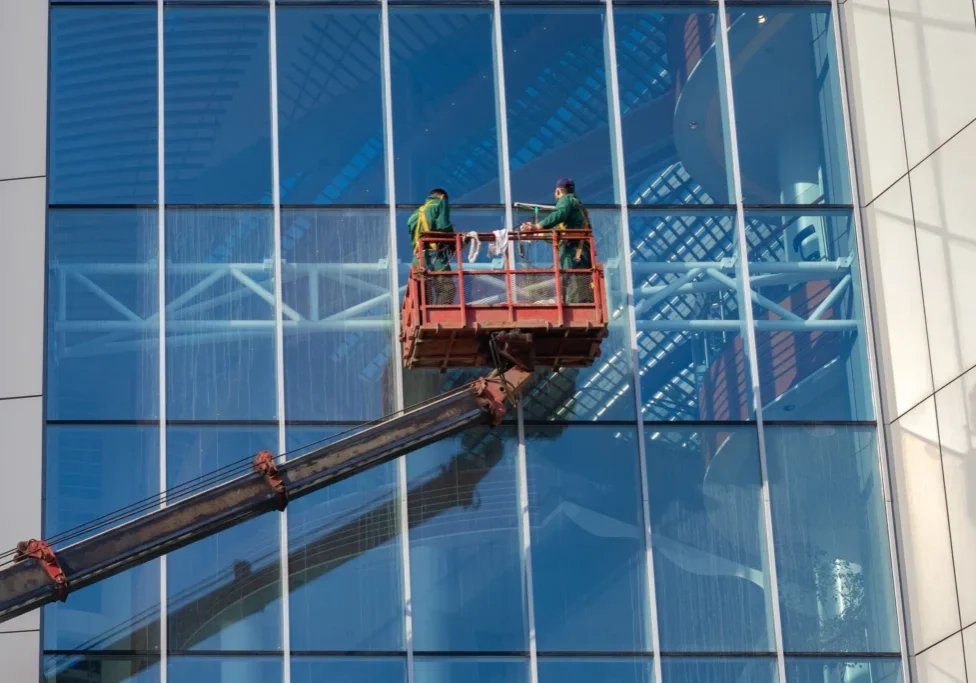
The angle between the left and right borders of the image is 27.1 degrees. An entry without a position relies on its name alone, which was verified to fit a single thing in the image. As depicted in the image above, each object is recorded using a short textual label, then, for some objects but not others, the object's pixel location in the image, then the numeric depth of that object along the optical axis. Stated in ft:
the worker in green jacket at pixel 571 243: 99.40
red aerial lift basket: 97.71
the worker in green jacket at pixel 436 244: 98.27
